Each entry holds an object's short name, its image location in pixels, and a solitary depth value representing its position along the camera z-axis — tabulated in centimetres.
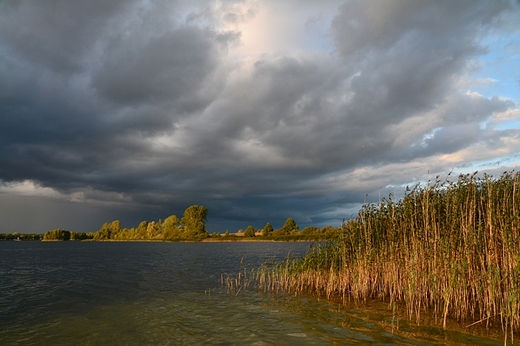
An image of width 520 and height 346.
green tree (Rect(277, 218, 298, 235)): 15000
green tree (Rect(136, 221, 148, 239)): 16100
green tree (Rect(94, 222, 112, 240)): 17625
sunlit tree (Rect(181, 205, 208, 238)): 14962
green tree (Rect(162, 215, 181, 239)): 15150
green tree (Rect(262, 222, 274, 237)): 16316
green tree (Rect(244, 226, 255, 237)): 15912
